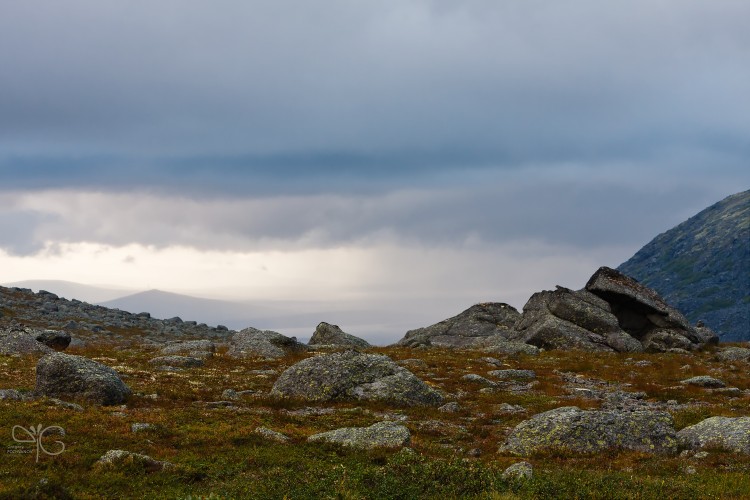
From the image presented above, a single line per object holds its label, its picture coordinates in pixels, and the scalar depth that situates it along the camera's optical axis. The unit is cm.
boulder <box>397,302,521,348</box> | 7019
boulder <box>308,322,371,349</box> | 6906
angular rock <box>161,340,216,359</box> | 5297
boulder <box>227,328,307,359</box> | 5491
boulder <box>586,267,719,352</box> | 6412
